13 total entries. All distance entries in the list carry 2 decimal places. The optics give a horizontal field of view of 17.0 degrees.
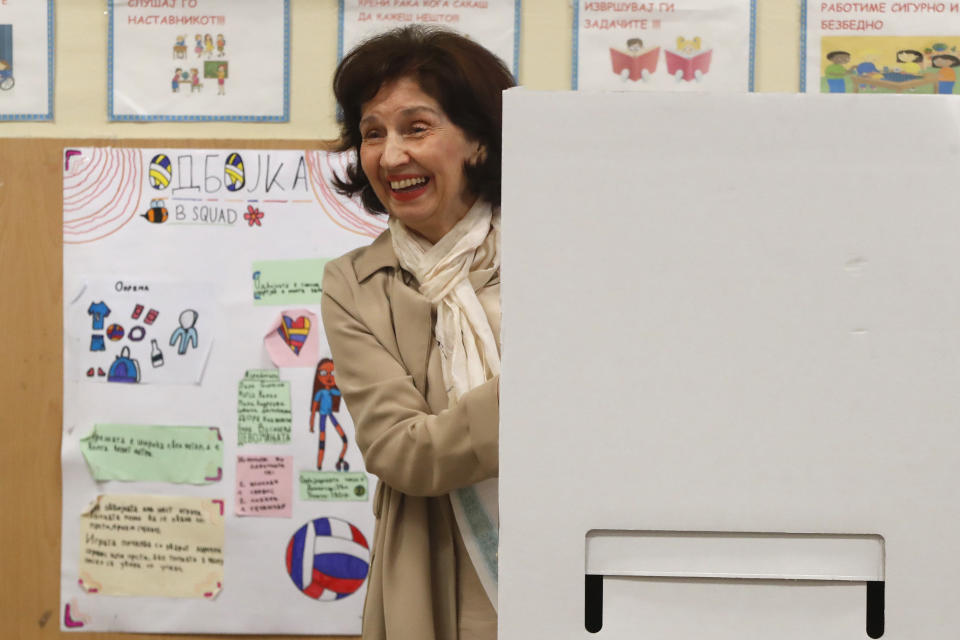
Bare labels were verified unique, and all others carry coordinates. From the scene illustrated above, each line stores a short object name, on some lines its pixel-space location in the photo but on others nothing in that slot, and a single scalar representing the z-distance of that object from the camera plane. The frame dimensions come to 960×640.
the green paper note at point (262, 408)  5.29
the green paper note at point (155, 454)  5.30
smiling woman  4.56
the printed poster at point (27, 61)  5.32
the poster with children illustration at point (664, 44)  5.27
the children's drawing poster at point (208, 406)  5.28
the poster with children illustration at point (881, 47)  5.25
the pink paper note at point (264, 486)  5.29
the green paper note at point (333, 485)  5.28
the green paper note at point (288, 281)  5.30
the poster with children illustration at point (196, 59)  5.31
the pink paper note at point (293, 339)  5.29
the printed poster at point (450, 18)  5.28
